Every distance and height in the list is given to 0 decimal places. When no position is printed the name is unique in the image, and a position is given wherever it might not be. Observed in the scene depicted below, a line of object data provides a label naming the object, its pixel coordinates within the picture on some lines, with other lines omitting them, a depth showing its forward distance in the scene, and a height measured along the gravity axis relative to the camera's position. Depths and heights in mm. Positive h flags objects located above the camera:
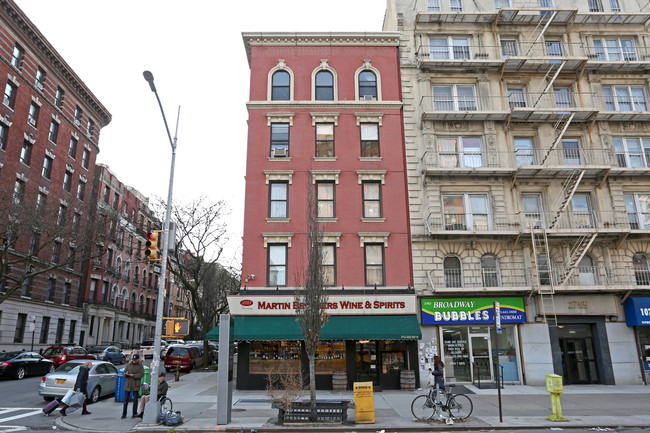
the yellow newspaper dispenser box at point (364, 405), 12883 -1940
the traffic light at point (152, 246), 13680 +2598
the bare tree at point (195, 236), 31906 +7151
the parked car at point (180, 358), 30031 -1485
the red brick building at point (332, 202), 21094 +6473
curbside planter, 12758 -2135
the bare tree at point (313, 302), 14281 +1006
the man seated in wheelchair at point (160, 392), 13672 -1657
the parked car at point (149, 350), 42053 -1359
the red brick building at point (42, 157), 34500 +15080
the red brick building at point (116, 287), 49844 +5852
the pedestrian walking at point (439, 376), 15633 -1422
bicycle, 13211 -2084
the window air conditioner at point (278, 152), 23594 +9124
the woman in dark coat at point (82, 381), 14403 -1406
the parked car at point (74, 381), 16500 -1652
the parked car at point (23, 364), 23531 -1532
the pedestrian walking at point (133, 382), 13773 -1380
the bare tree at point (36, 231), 25938 +6726
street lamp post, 12773 +23
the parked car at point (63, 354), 28750 -1173
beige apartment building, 21547 +7472
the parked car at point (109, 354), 33969 -1380
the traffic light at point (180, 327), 13412 +222
